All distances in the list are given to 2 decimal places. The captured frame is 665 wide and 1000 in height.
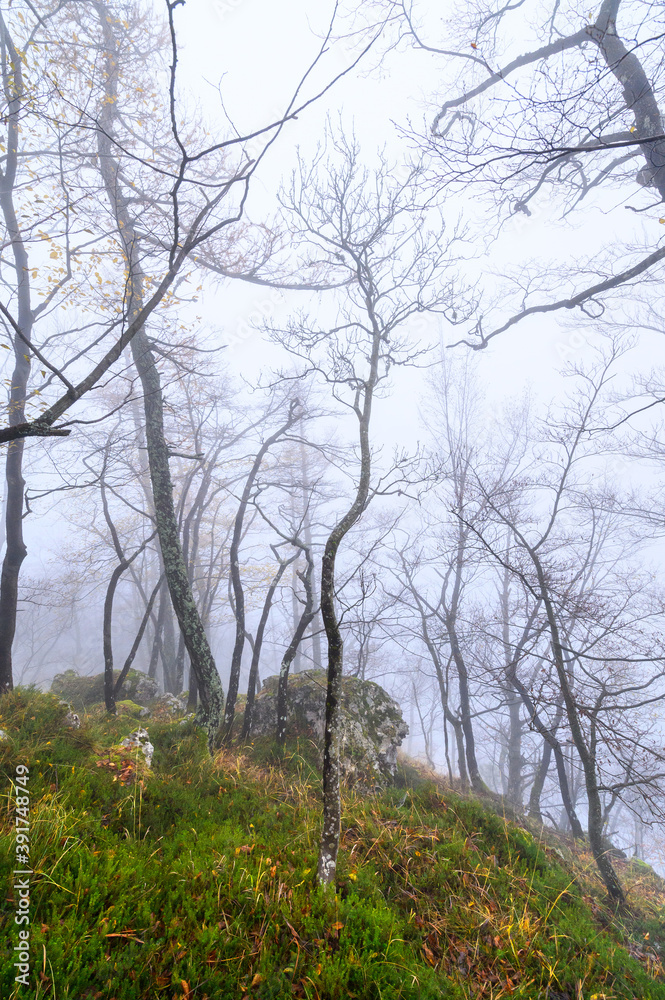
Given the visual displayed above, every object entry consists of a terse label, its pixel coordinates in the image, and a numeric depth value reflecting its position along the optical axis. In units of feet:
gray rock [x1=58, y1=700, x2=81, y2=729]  14.24
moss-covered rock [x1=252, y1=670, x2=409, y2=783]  21.20
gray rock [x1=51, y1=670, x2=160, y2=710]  30.30
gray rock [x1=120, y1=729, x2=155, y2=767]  13.94
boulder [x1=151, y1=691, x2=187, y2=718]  27.98
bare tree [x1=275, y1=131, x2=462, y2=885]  15.46
